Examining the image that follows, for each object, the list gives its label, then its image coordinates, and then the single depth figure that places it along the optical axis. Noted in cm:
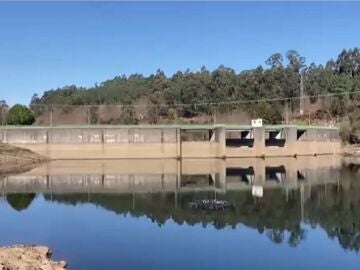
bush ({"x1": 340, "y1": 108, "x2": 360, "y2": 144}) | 6538
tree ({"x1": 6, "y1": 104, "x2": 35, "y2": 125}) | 6731
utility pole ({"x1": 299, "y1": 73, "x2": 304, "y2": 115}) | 8711
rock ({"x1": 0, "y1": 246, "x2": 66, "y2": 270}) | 1291
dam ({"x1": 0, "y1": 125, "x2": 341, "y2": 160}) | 5419
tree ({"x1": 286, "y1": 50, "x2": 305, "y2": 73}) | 10031
